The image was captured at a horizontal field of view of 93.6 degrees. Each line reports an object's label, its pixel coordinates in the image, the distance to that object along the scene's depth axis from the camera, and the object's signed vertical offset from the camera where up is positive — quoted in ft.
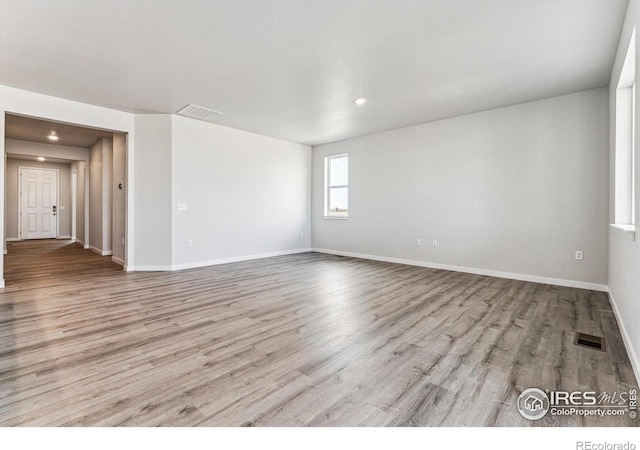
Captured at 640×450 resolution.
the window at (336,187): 22.34 +2.74
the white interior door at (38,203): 29.38 +2.01
